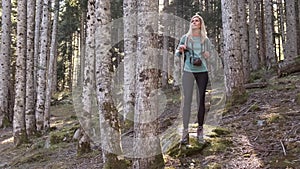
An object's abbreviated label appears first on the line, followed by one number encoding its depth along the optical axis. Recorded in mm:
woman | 5434
